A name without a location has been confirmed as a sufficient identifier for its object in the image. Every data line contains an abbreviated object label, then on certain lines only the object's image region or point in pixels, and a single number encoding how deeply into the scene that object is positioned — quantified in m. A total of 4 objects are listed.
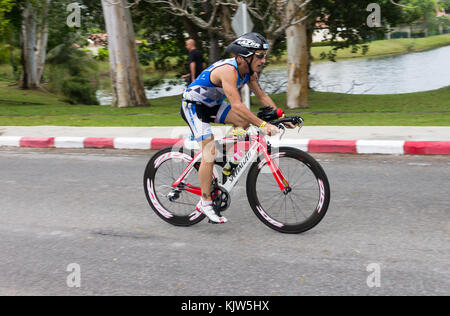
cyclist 4.32
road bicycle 4.48
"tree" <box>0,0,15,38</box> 19.44
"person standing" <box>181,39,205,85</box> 13.19
